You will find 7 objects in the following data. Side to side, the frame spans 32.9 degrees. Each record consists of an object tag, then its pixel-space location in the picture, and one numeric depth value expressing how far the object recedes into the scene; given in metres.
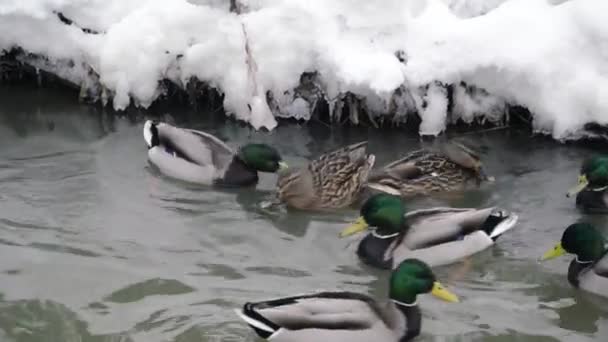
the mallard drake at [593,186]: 7.17
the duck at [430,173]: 7.52
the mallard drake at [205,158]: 7.73
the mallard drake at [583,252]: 6.14
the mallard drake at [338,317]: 5.19
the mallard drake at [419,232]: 6.42
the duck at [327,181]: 7.34
